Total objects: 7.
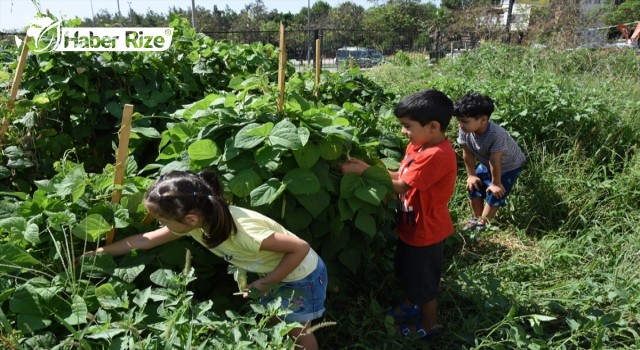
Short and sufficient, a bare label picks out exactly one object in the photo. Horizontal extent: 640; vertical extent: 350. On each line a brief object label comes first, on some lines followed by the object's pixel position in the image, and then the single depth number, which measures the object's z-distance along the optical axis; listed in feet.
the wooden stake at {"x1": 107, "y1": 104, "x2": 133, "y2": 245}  5.83
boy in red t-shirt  6.57
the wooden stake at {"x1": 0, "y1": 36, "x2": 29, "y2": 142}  8.73
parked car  40.27
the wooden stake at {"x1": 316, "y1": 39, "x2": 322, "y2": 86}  9.92
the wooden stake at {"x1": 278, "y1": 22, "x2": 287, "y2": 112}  6.80
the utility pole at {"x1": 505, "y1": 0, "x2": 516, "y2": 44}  38.52
